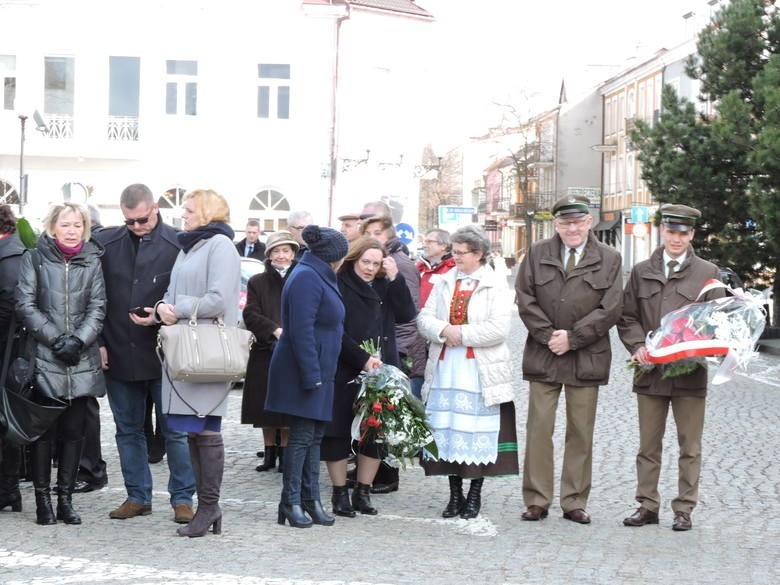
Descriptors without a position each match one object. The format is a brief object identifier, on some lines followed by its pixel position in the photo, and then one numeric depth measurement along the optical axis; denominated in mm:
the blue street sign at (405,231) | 29225
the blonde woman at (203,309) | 7367
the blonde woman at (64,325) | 7570
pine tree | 22688
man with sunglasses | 7773
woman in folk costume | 8094
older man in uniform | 8094
